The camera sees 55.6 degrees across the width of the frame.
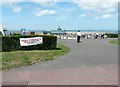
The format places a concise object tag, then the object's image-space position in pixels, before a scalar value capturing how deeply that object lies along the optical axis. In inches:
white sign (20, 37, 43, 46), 289.8
